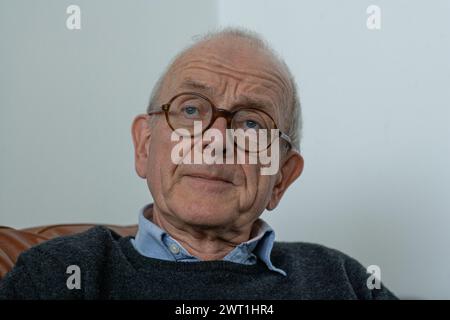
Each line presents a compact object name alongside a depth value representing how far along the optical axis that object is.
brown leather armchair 1.13
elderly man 1.04
